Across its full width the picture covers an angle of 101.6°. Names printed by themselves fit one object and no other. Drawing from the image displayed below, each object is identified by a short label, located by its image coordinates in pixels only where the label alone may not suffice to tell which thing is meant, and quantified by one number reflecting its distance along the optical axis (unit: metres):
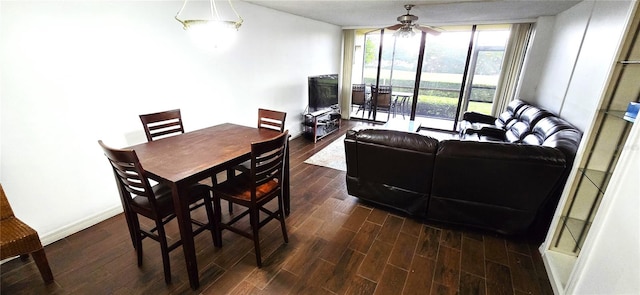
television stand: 4.85
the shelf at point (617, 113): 1.67
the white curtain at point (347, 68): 6.18
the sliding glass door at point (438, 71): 5.09
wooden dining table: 1.58
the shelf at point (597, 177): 1.80
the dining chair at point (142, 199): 1.49
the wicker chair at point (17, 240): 1.51
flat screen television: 4.89
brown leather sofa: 1.98
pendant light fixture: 1.66
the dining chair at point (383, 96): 6.03
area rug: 3.84
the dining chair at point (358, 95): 6.31
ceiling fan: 3.58
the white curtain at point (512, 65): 4.59
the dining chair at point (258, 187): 1.77
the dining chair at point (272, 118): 2.67
